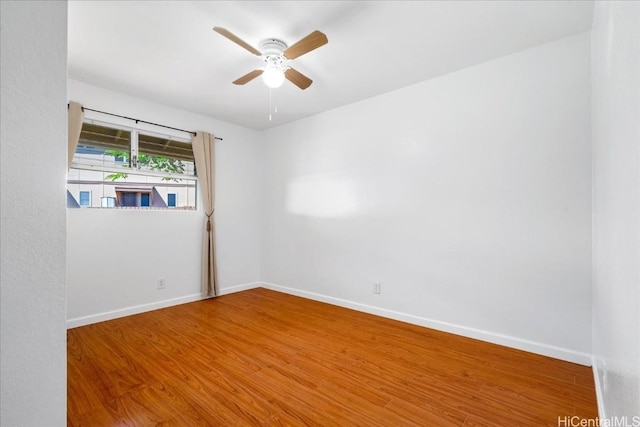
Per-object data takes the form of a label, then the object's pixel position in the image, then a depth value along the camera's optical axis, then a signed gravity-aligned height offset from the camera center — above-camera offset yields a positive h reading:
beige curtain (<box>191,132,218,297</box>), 3.92 +0.22
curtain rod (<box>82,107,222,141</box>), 3.11 +1.15
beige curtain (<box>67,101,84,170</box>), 2.89 +0.93
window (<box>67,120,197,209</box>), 3.15 +0.57
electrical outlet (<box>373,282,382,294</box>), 3.36 -0.88
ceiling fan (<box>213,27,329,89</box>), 2.00 +1.22
